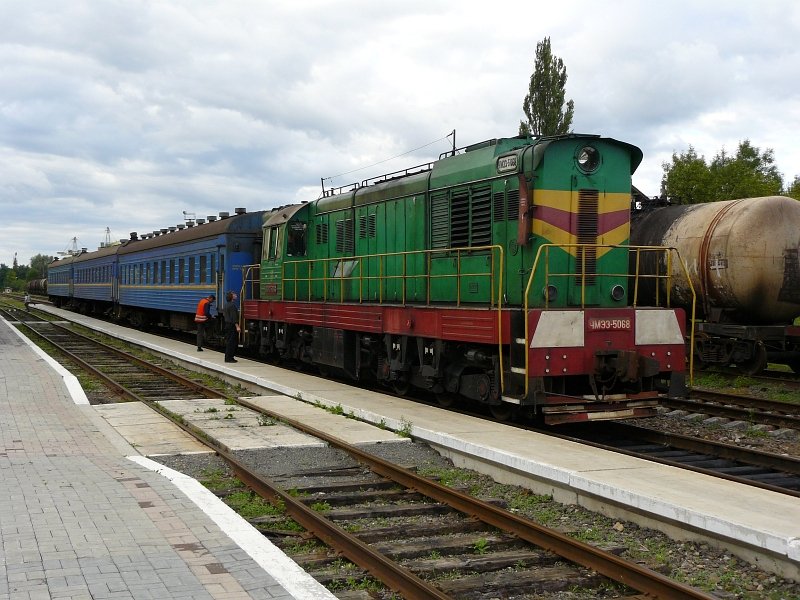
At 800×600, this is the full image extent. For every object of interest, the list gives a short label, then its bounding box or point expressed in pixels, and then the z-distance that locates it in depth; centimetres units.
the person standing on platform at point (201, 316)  2133
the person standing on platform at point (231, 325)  1806
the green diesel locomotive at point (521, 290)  938
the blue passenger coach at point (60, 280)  5247
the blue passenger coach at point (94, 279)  3762
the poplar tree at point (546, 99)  4850
